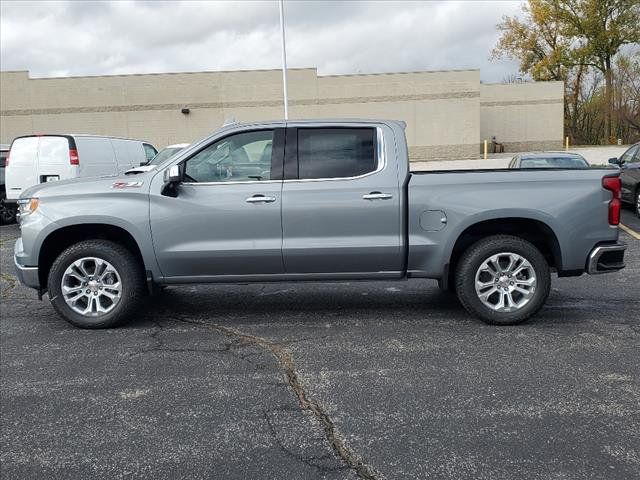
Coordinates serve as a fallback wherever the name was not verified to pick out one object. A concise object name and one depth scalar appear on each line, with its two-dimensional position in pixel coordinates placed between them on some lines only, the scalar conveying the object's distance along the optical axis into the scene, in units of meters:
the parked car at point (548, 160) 13.04
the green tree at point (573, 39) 49.94
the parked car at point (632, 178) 12.94
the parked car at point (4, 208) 14.51
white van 12.64
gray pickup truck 5.64
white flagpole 27.55
